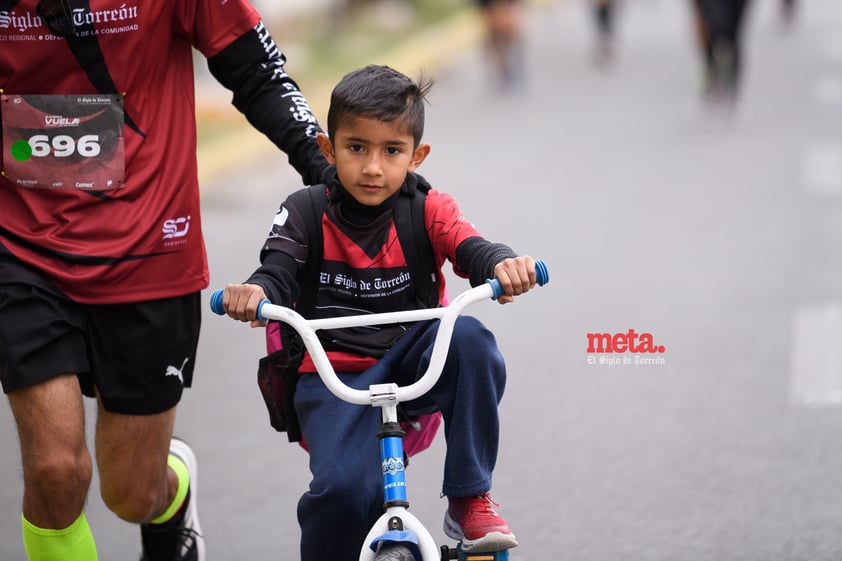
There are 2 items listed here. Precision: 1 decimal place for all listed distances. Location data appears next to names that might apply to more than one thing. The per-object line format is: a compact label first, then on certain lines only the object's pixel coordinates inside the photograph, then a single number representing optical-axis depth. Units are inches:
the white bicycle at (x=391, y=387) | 289.3
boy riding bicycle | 301.1
